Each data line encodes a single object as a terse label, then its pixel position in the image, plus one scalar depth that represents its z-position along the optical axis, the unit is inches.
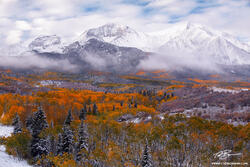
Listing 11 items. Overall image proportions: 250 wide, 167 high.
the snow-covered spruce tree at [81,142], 1853.7
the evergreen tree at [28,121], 3036.4
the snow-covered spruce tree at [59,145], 1974.8
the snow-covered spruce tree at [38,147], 2004.2
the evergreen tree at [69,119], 2856.8
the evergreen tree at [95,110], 4180.6
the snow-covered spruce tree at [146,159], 1326.3
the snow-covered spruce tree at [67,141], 1955.0
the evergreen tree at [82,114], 3750.0
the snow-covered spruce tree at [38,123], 2014.0
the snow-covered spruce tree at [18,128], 2564.2
